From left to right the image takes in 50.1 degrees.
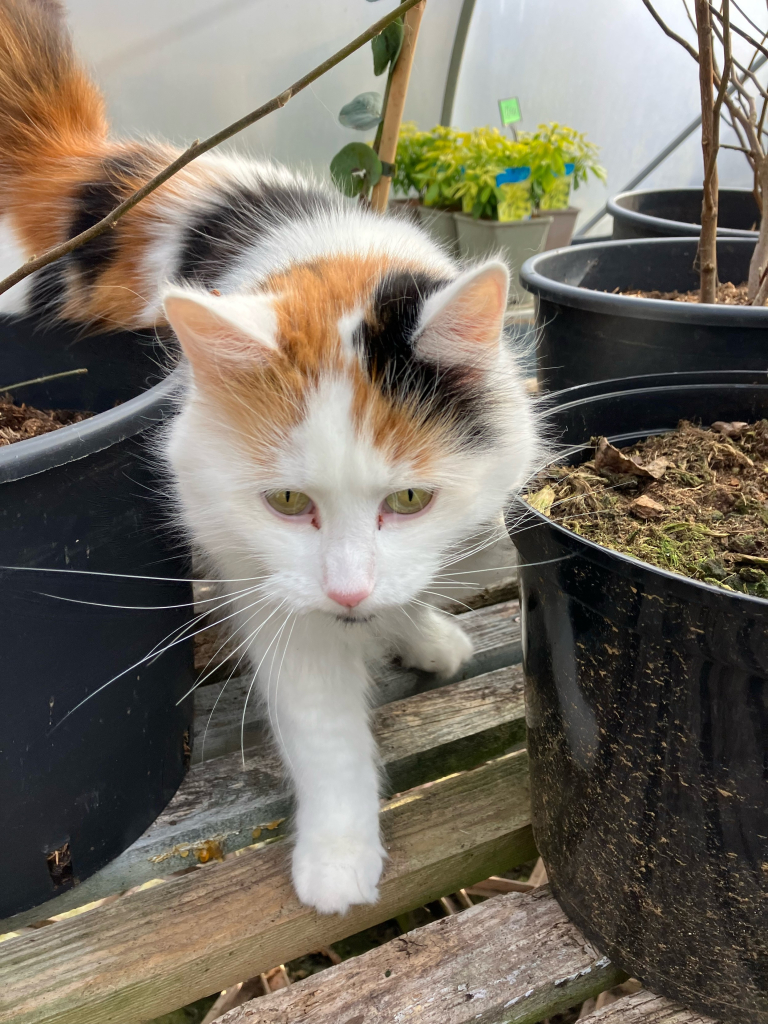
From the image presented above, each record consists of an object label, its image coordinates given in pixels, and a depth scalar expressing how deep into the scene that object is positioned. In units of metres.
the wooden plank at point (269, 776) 0.34
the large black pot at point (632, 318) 0.39
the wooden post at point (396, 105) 0.51
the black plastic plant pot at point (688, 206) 0.75
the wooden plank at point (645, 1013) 0.28
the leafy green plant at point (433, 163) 0.94
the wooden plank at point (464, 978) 0.29
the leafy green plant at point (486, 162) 0.91
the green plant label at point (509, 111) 0.96
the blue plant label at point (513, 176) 0.92
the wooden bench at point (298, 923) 0.29
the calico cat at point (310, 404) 0.27
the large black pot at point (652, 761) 0.22
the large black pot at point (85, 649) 0.27
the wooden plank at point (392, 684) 0.40
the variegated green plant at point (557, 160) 0.90
